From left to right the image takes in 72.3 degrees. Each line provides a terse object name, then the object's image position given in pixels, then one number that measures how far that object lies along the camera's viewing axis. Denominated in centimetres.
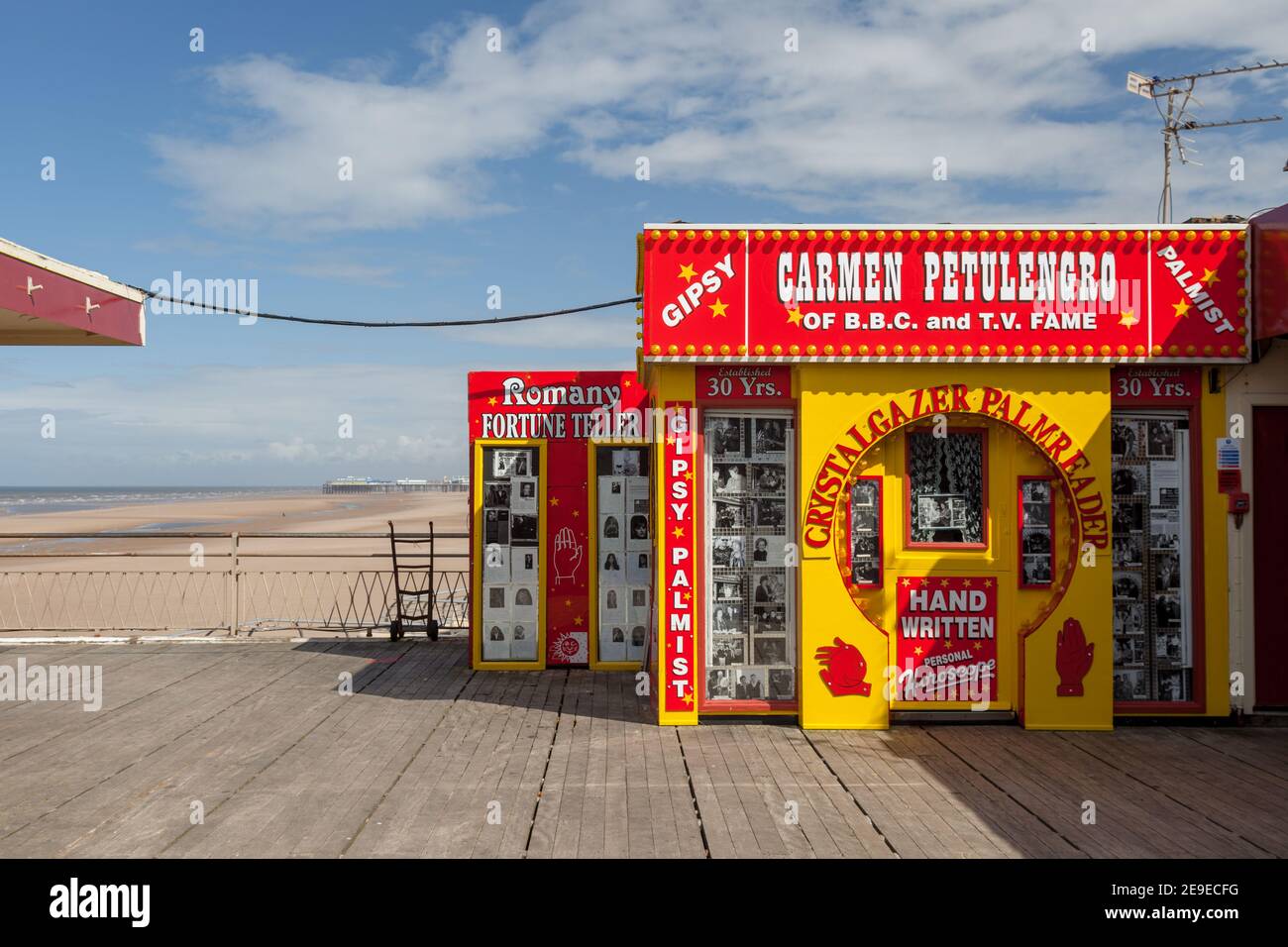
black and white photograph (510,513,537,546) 1088
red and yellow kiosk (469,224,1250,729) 812
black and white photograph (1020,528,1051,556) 826
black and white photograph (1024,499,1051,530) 826
